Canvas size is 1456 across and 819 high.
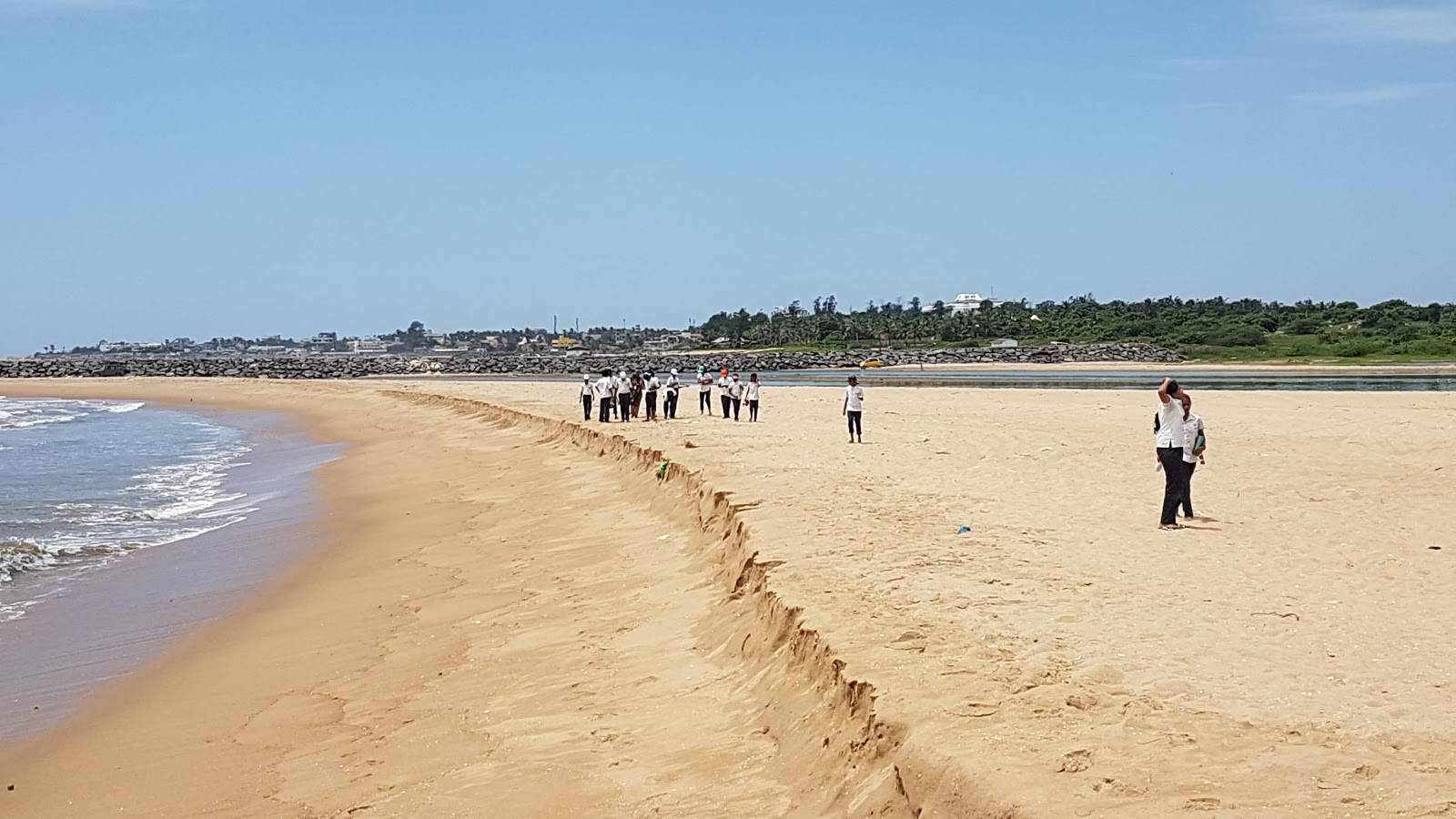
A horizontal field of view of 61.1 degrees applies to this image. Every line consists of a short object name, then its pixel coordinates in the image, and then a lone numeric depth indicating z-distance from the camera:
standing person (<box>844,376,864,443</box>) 22.75
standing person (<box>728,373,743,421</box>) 29.45
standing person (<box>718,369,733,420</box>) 30.04
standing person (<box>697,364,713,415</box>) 31.66
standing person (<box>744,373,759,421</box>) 29.03
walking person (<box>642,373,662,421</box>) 28.75
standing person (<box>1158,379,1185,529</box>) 12.11
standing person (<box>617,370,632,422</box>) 28.94
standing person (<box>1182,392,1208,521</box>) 12.46
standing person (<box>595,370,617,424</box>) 29.03
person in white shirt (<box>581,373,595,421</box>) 30.42
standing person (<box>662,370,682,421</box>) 29.62
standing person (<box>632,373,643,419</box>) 29.72
